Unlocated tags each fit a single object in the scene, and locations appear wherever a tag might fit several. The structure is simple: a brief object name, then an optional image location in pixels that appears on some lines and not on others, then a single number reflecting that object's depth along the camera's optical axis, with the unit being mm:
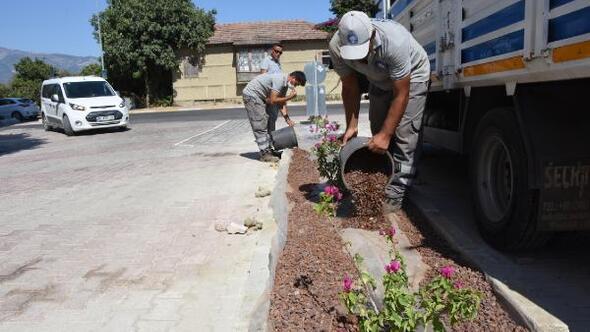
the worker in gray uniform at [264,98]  8414
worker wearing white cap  4266
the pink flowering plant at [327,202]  3619
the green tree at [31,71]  47831
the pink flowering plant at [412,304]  2383
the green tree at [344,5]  26344
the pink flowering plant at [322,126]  8287
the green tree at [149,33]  33562
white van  16906
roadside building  36219
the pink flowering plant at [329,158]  5687
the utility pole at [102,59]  33719
